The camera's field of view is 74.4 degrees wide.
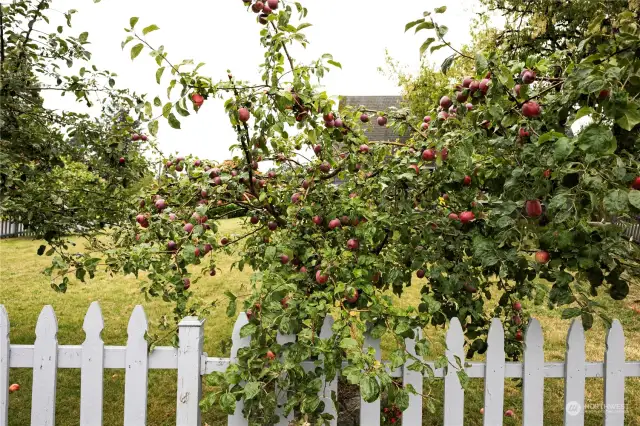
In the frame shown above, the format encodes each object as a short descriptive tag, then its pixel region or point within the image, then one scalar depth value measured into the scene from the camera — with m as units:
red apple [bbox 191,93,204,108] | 1.54
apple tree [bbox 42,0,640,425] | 1.31
